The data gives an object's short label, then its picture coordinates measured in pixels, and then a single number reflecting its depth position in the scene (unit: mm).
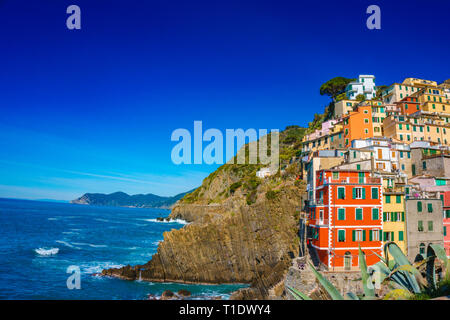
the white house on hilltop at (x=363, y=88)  71188
